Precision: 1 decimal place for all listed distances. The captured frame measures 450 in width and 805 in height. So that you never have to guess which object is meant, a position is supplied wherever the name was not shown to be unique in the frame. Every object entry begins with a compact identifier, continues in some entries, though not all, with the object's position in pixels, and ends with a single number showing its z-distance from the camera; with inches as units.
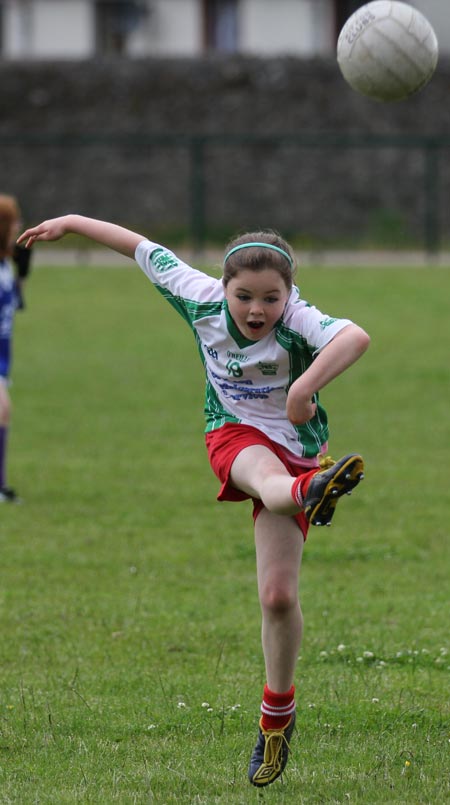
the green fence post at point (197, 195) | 2162.9
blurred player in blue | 732.7
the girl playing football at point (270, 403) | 343.6
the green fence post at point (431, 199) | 2159.2
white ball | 425.1
